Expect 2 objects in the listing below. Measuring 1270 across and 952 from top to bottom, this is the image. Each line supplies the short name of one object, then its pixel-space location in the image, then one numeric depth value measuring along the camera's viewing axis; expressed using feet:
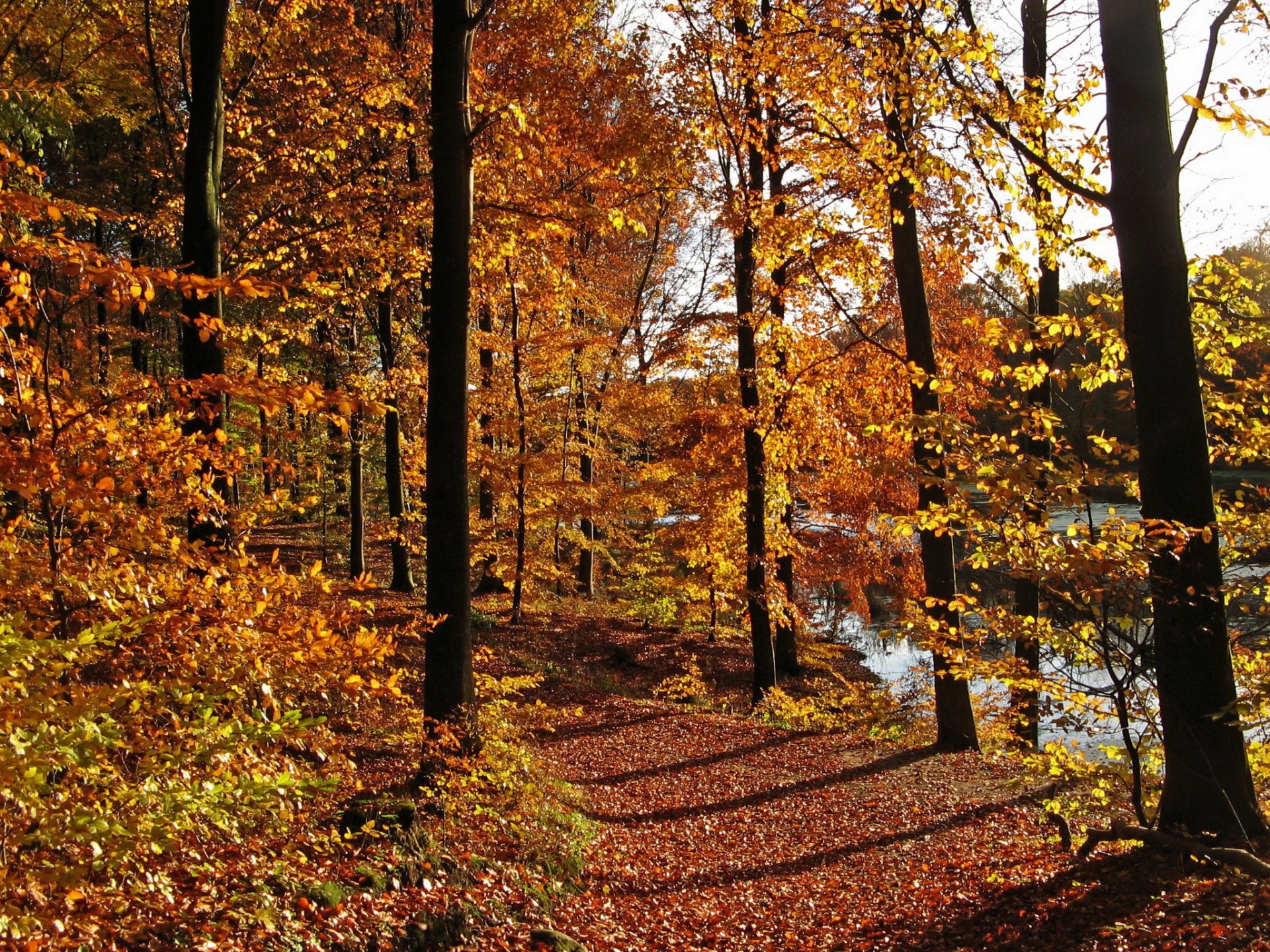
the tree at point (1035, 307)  33.81
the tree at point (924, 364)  31.07
